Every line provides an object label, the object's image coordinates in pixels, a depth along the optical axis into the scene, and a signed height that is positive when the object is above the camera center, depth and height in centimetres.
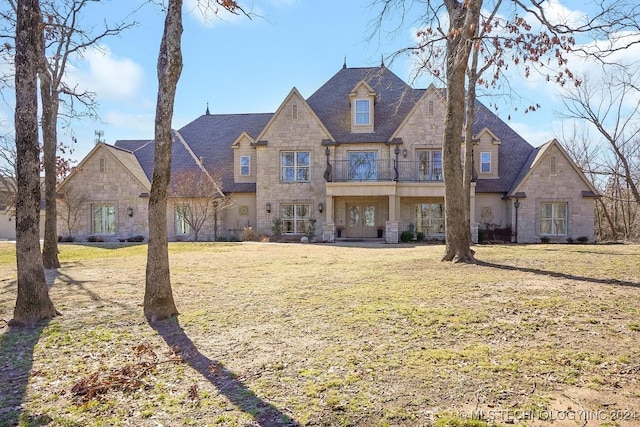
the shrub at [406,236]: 2086 -77
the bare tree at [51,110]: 1161 +342
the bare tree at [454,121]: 969 +248
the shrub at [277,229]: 2200 -38
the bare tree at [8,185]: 2487 +266
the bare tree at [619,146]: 2226 +441
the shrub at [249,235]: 2169 -68
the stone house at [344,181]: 2177 +220
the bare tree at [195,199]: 2198 +125
